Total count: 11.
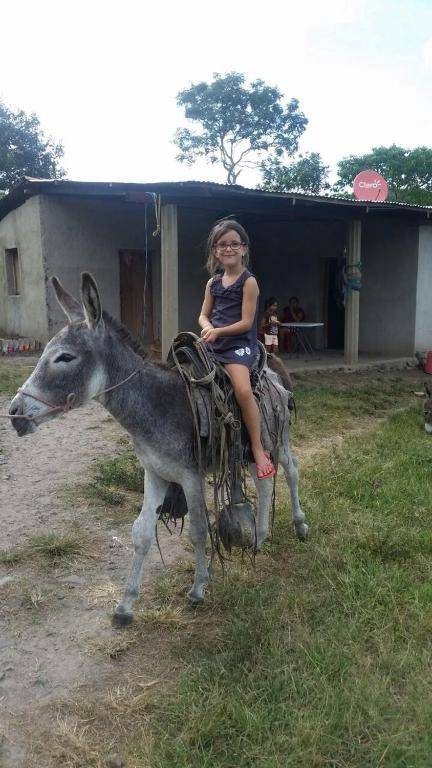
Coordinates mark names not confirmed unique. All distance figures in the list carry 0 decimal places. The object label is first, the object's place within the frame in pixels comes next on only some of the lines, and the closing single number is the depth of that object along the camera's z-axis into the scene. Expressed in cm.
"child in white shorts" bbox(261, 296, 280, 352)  1057
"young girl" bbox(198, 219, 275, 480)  333
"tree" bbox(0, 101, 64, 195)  2397
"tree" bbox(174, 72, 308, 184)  3634
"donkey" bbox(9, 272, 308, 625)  282
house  1034
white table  1387
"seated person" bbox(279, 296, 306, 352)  1396
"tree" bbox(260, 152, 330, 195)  3287
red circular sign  1433
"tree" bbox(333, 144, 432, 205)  3525
